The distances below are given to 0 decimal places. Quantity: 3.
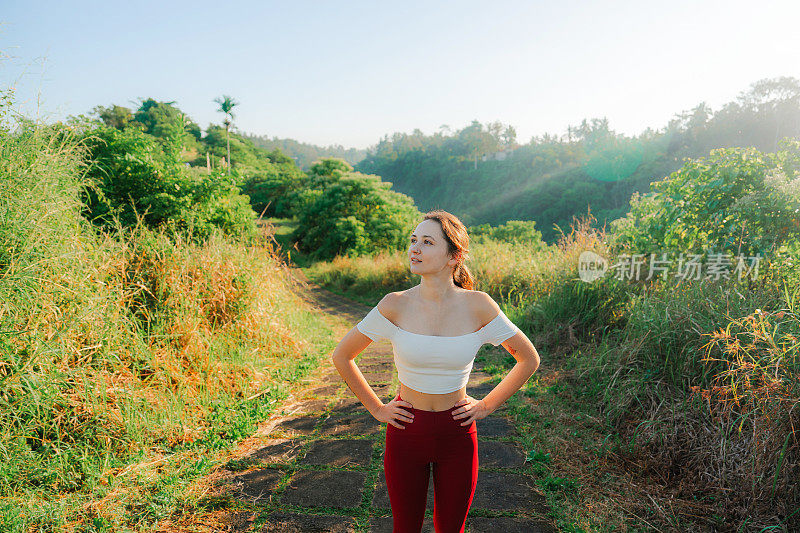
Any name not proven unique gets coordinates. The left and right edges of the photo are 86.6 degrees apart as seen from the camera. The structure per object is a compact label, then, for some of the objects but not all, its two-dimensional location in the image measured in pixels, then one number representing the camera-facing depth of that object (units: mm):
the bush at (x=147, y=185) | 5527
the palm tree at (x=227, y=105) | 34594
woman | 1714
